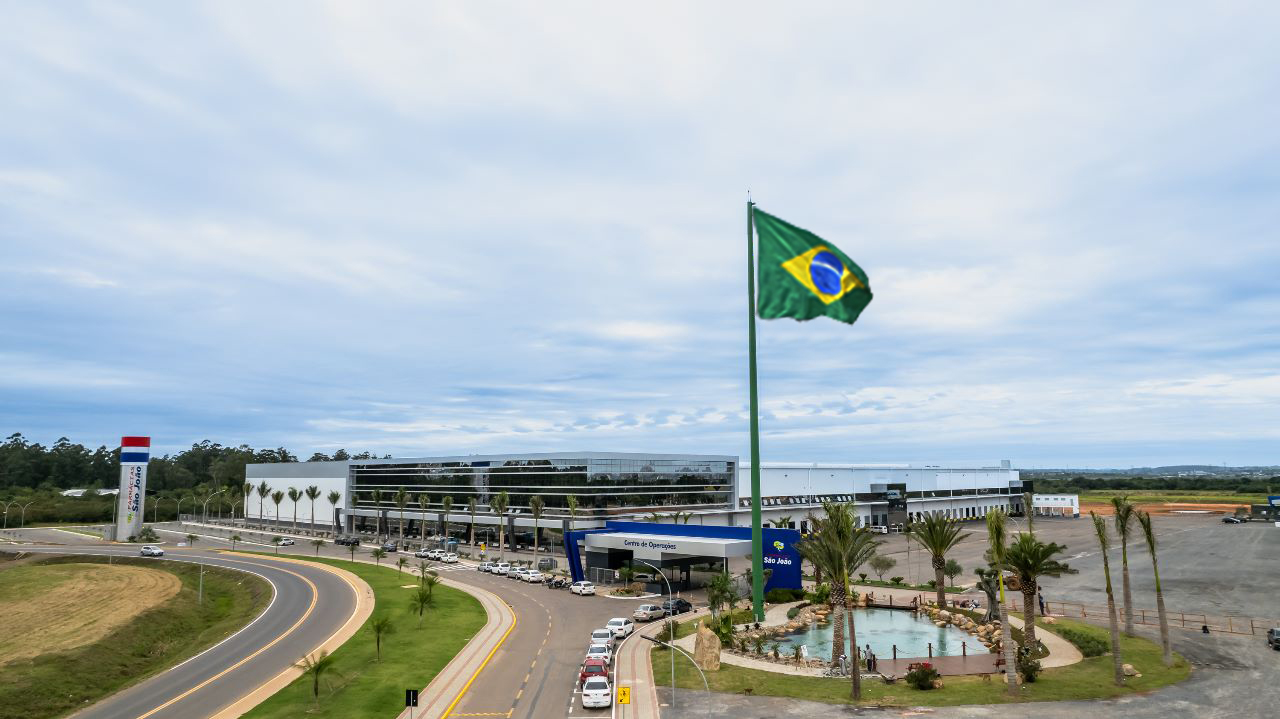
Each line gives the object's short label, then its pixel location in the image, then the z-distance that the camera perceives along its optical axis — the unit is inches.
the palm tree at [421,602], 2432.3
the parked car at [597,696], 1508.4
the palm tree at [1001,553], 1552.7
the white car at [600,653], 1870.0
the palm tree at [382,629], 1993.1
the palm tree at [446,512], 5497.0
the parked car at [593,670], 1648.6
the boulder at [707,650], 1840.6
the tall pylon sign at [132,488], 5802.2
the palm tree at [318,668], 1578.7
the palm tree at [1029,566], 1833.2
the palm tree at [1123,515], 1828.7
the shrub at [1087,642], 1938.6
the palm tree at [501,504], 4493.1
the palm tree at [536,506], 4412.2
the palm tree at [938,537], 2507.4
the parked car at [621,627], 2253.2
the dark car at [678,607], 2655.0
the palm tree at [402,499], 5334.6
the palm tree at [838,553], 1835.6
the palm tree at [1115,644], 1616.6
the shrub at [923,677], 1619.1
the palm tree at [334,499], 6456.7
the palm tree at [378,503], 5959.6
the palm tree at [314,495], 6484.7
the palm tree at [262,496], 6856.8
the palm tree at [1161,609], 1812.3
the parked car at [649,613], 2549.2
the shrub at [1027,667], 1637.6
